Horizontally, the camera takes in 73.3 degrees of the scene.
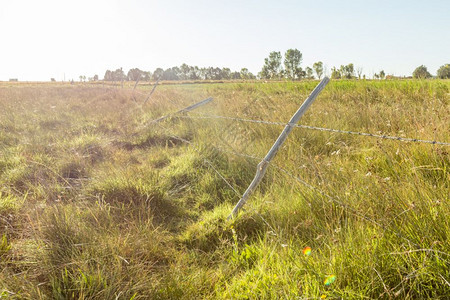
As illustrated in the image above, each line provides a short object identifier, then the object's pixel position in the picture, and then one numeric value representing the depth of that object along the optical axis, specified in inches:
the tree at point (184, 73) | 4692.4
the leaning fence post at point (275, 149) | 103.7
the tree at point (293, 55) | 4006.6
